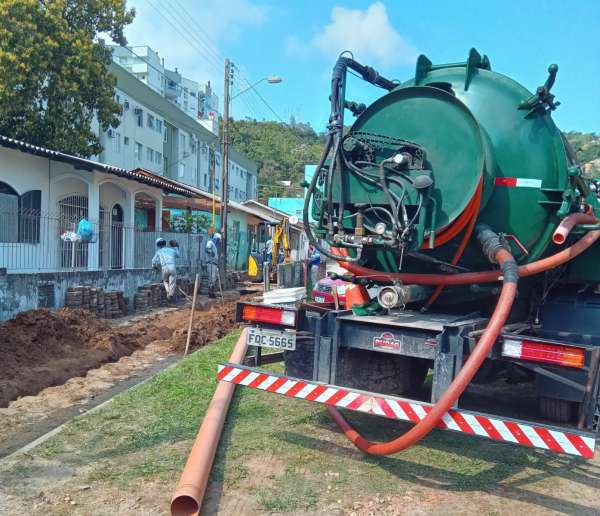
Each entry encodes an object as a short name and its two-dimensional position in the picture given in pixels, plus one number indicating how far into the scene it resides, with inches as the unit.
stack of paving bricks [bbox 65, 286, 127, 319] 466.6
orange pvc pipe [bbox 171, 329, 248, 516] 142.1
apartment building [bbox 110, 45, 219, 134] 2214.6
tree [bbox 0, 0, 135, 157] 629.9
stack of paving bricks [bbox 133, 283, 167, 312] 558.9
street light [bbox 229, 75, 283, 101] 816.3
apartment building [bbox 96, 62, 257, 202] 1130.7
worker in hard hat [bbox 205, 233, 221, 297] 734.5
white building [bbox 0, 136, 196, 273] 477.4
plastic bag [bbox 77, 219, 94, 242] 533.0
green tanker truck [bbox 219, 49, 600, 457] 162.4
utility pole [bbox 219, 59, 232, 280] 804.6
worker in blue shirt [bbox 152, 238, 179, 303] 568.1
